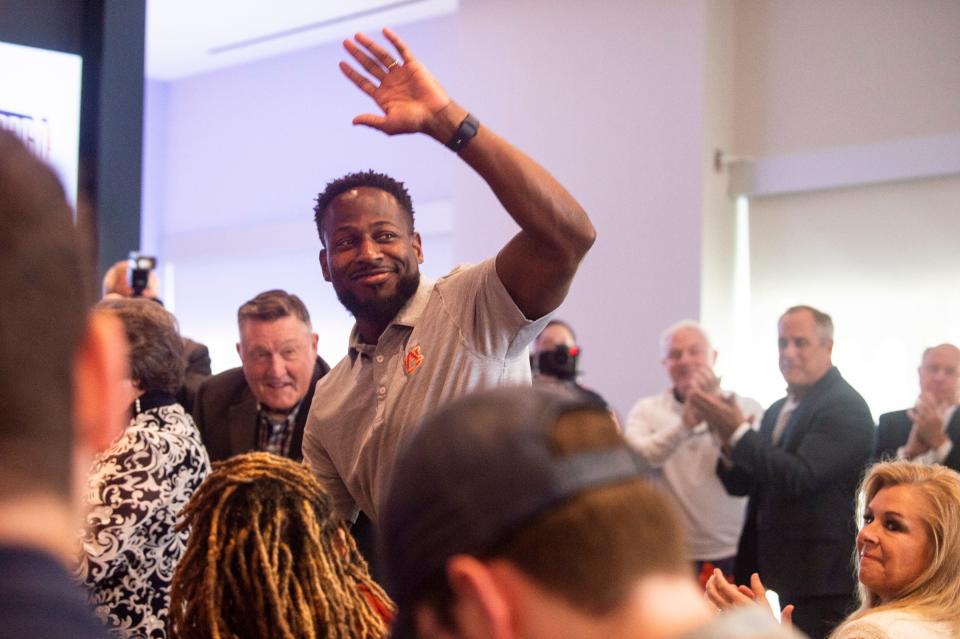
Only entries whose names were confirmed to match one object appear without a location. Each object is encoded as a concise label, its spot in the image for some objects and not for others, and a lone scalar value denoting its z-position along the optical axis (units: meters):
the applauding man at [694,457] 4.69
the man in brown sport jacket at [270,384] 3.51
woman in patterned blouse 2.34
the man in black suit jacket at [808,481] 3.80
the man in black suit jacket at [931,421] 4.19
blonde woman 2.42
